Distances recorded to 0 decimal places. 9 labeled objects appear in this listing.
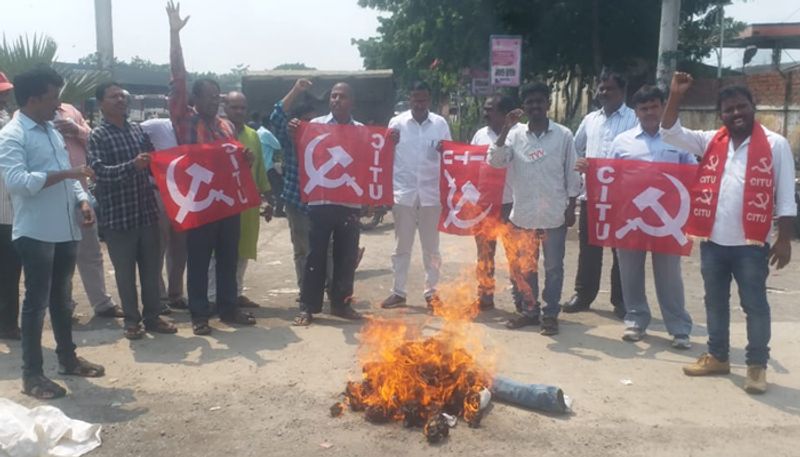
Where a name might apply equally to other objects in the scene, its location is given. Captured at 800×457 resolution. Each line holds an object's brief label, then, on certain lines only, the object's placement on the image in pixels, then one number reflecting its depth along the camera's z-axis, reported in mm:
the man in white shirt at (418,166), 7191
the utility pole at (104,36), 12664
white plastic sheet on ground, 4098
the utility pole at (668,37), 12875
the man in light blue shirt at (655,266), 6168
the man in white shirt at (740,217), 5020
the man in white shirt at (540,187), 6375
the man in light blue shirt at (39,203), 4832
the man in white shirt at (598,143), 6859
